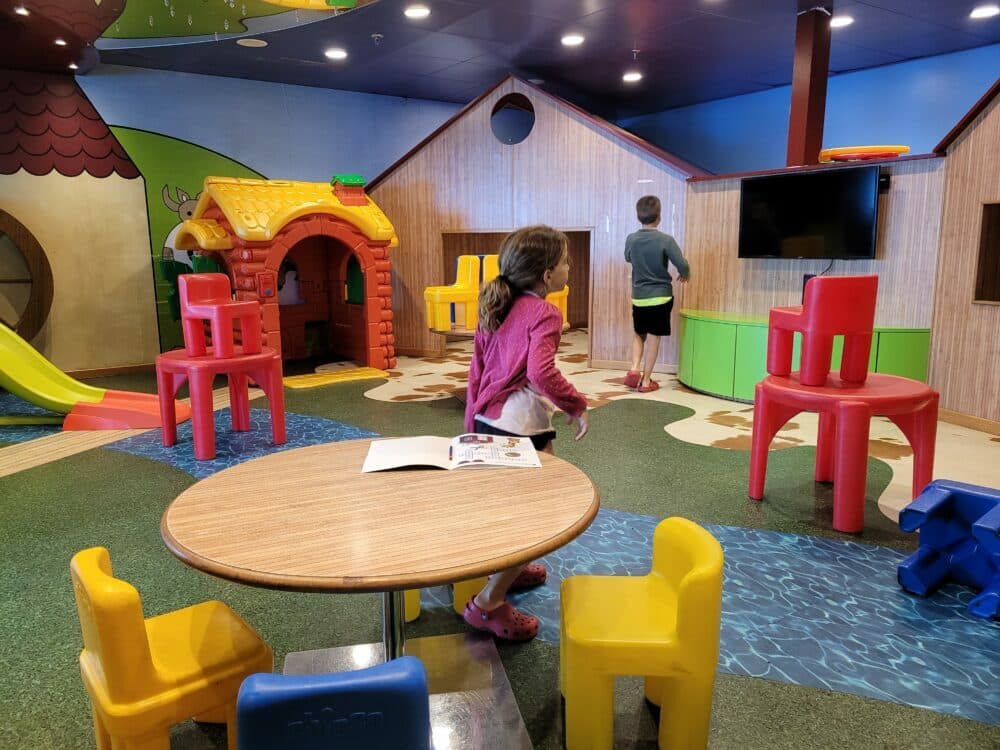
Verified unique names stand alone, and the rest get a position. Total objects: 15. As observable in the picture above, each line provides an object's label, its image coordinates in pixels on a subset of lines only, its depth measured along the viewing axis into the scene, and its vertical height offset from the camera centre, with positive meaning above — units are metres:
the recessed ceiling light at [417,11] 5.85 +2.11
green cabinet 5.52 -0.68
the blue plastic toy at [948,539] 2.73 -1.05
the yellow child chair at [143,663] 1.48 -0.90
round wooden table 1.43 -0.58
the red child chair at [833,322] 3.39 -0.26
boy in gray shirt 6.18 -0.11
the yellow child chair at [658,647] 1.70 -0.91
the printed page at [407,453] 2.04 -0.55
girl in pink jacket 2.46 -0.32
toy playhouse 6.71 +0.12
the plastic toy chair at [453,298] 6.75 -0.28
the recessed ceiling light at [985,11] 6.05 +2.18
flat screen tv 5.66 +0.45
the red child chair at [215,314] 4.63 -0.29
